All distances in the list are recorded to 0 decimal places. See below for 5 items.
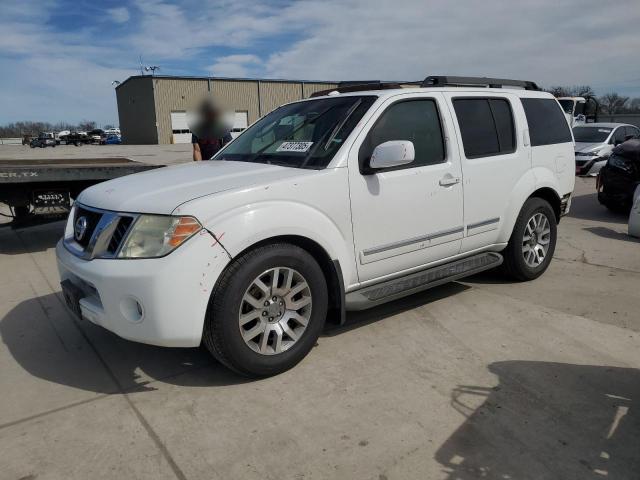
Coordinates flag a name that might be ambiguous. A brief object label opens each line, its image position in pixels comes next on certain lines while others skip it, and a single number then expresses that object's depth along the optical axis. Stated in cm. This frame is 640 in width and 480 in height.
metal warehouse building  4156
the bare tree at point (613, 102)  5650
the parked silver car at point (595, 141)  1382
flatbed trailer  595
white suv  277
